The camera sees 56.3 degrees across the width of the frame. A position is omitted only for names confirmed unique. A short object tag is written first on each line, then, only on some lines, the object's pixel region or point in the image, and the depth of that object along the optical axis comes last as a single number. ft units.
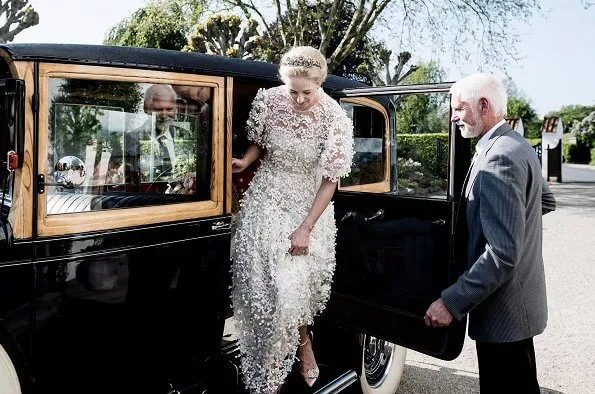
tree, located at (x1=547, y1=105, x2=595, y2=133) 266.49
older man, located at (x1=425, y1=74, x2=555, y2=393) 6.74
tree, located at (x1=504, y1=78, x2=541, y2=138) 203.82
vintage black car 6.48
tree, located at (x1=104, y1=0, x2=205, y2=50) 61.00
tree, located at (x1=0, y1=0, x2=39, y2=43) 54.75
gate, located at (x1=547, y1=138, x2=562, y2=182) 81.71
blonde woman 8.80
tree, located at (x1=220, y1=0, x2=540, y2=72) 55.38
